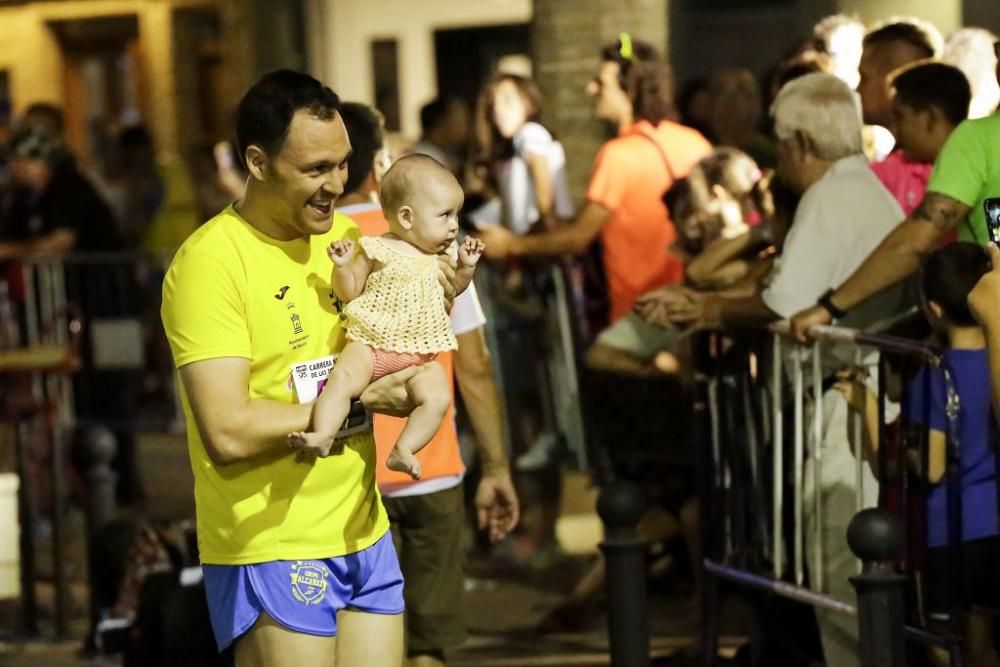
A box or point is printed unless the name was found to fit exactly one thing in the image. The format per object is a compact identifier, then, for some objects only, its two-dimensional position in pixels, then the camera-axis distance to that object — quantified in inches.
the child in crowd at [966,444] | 320.9
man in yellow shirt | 246.8
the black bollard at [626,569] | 343.0
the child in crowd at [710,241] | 407.7
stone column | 650.3
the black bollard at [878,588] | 294.6
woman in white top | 525.0
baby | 249.0
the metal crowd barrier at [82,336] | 622.2
